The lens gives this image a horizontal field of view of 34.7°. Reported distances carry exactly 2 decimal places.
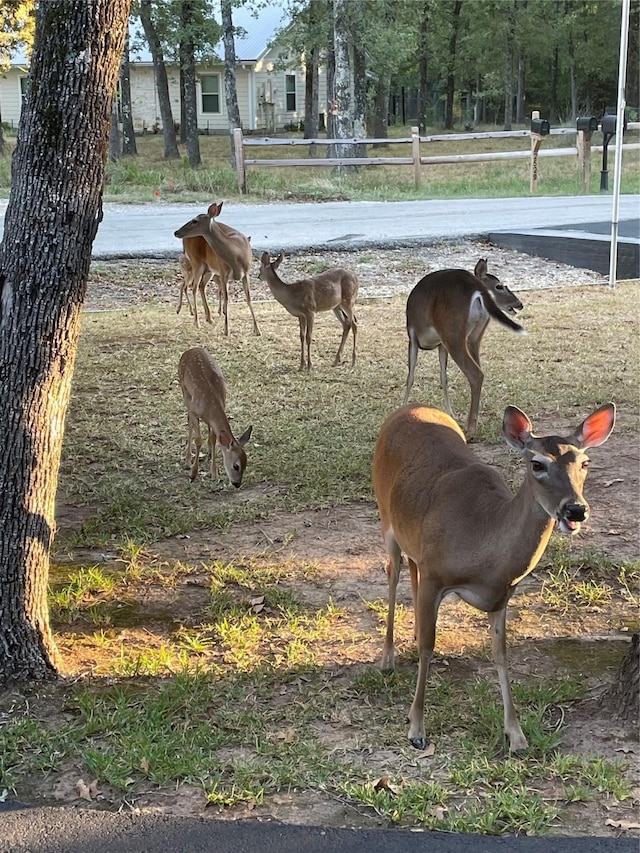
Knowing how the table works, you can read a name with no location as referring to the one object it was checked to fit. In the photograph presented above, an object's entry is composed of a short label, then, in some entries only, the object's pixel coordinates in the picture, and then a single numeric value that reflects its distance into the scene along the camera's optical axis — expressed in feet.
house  124.36
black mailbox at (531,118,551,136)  67.47
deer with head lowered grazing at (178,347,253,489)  18.54
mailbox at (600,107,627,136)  54.65
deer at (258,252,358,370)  28.07
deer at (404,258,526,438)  22.35
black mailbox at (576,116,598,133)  64.18
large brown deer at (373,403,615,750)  9.50
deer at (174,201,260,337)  33.14
